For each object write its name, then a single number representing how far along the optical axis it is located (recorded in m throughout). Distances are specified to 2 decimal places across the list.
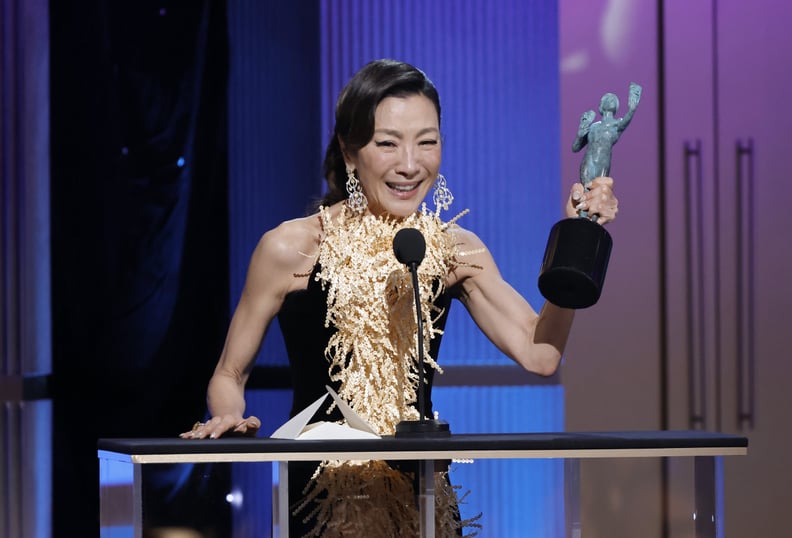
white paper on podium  9.78
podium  9.64
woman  10.31
